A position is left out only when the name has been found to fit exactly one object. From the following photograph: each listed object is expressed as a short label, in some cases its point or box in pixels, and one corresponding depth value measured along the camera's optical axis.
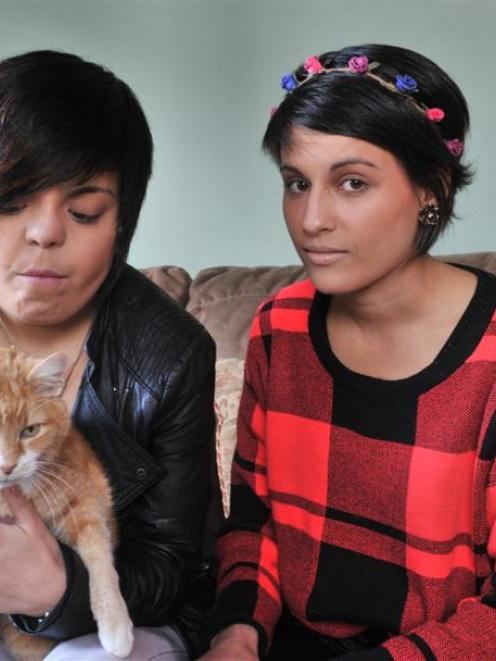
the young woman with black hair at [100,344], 1.13
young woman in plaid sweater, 1.23
